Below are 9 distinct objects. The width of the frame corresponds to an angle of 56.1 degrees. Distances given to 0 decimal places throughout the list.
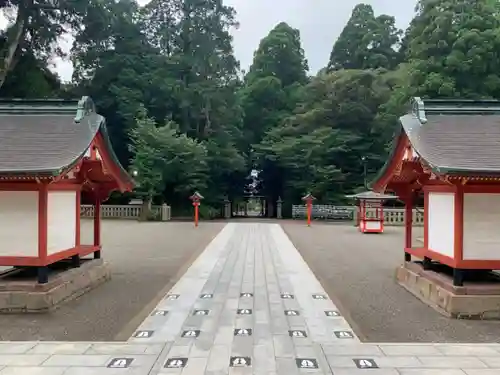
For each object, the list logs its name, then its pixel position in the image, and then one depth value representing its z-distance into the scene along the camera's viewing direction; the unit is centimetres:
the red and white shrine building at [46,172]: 645
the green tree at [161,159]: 2406
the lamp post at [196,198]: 2191
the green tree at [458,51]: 2130
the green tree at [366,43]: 3394
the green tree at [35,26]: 2356
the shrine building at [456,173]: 629
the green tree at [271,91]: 3341
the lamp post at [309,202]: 2295
